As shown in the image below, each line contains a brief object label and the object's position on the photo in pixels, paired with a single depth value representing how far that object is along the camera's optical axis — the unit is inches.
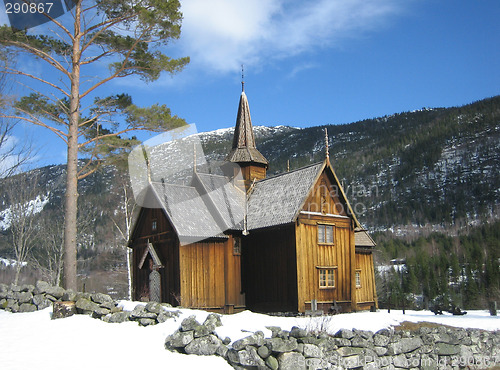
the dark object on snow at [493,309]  933.7
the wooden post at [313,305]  850.3
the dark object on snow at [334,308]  905.5
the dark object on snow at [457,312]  971.3
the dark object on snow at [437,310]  1019.3
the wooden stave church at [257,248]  866.1
